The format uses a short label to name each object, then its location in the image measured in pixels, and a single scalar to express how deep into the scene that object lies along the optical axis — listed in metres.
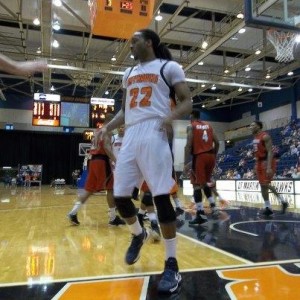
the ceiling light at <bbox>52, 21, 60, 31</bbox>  13.12
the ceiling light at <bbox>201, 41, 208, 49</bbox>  14.85
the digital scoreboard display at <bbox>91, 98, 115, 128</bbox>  15.71
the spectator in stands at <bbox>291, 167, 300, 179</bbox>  13.42
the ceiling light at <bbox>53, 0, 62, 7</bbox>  11.14
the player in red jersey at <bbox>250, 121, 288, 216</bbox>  6.63
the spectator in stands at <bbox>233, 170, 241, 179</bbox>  18.75
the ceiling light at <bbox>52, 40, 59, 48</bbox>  15.74
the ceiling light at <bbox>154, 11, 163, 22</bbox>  12.95
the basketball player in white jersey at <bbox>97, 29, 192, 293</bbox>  2.61
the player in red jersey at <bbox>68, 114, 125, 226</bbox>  5.62
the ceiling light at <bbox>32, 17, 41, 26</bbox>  12.96
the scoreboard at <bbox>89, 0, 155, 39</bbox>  6.21
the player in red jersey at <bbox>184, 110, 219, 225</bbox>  5.89
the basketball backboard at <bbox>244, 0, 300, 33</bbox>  6.36
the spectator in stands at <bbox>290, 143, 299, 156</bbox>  17.39
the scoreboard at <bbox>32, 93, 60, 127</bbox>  15.31
